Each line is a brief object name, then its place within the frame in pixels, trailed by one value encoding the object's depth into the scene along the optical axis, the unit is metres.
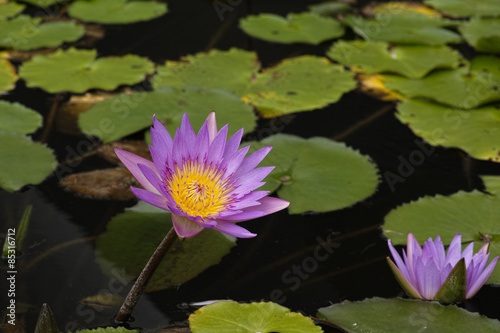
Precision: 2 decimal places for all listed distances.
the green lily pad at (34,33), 7.66
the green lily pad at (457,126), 5.74
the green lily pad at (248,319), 3.47
